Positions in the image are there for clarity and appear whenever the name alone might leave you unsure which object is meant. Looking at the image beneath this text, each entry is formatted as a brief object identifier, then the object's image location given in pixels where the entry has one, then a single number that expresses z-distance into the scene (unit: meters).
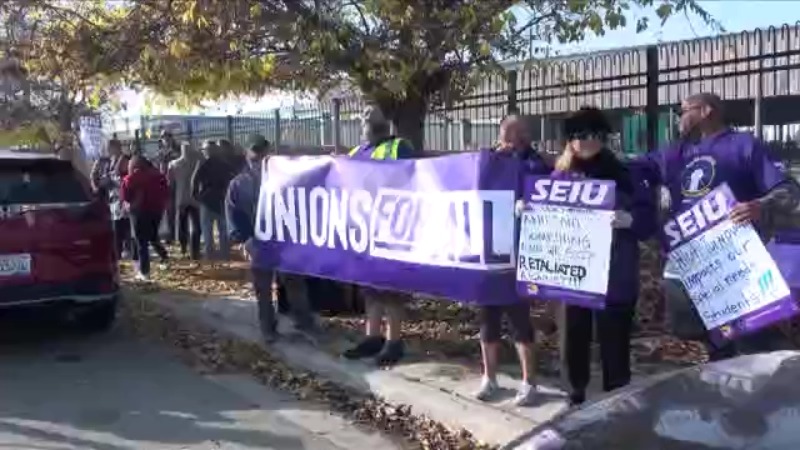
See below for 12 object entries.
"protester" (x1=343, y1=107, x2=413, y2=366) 7.60
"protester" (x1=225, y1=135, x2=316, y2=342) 8.65
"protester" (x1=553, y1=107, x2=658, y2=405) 5.79
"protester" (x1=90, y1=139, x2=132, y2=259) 13.71
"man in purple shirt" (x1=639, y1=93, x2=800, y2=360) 5.43
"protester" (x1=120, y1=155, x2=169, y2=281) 13.02
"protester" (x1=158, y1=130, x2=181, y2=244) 16.82
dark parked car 2.84
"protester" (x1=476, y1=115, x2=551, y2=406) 6.42
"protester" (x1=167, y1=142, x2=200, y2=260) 15.30
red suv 8.77
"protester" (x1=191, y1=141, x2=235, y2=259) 14.12
